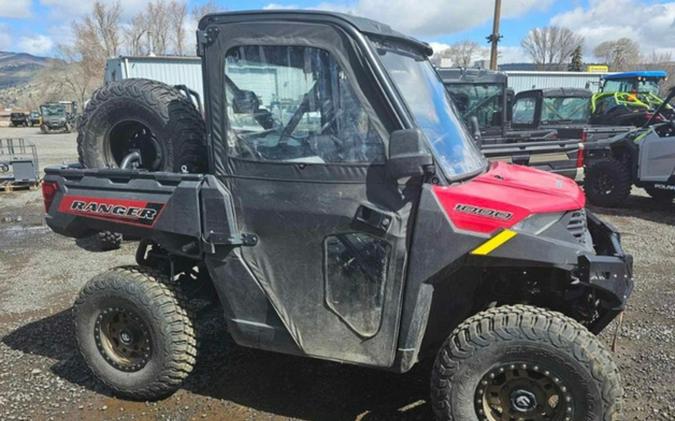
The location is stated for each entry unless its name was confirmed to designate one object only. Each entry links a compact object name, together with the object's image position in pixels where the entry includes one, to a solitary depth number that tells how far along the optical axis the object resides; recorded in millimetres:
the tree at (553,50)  71469
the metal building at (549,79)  32562
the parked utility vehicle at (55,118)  37688
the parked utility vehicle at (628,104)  17750
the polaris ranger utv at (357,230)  2564
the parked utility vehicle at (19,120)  45781
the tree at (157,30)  50531
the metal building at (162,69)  22500
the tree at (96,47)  50938
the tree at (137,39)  50531
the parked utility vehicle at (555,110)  13461
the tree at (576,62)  54581
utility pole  20250
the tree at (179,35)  50531
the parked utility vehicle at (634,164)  8734
